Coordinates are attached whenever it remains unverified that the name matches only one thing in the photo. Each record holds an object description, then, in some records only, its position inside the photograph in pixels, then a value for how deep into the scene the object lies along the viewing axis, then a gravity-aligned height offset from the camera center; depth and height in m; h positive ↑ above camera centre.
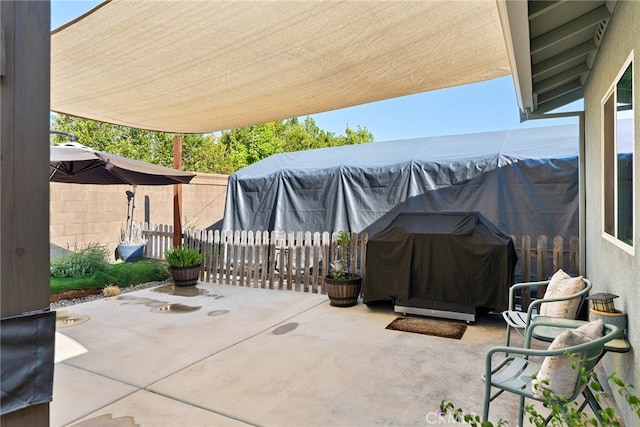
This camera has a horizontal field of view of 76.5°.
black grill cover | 4.89 -0.61
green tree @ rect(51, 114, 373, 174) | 13.48 +2.93
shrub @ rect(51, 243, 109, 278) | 6.66 -0.83
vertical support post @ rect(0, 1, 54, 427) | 1.11 +0.14
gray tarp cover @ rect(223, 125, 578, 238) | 6.55 +0.56
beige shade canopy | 2.99 +1.45
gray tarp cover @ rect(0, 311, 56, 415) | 1.11 -0.41
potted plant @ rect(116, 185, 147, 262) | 8.44 -0.54
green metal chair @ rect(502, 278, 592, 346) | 3.24 -0.89
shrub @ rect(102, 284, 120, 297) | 6.56 -1.25
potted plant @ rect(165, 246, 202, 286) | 7.20 -0.93
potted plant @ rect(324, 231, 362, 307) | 5.80 -1.03
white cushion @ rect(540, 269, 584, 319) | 3.34 -0.74
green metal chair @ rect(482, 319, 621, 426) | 2.04 -0.95
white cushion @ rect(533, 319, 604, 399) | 2.05 -0.81
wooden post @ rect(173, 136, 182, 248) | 7.91 +0.22
